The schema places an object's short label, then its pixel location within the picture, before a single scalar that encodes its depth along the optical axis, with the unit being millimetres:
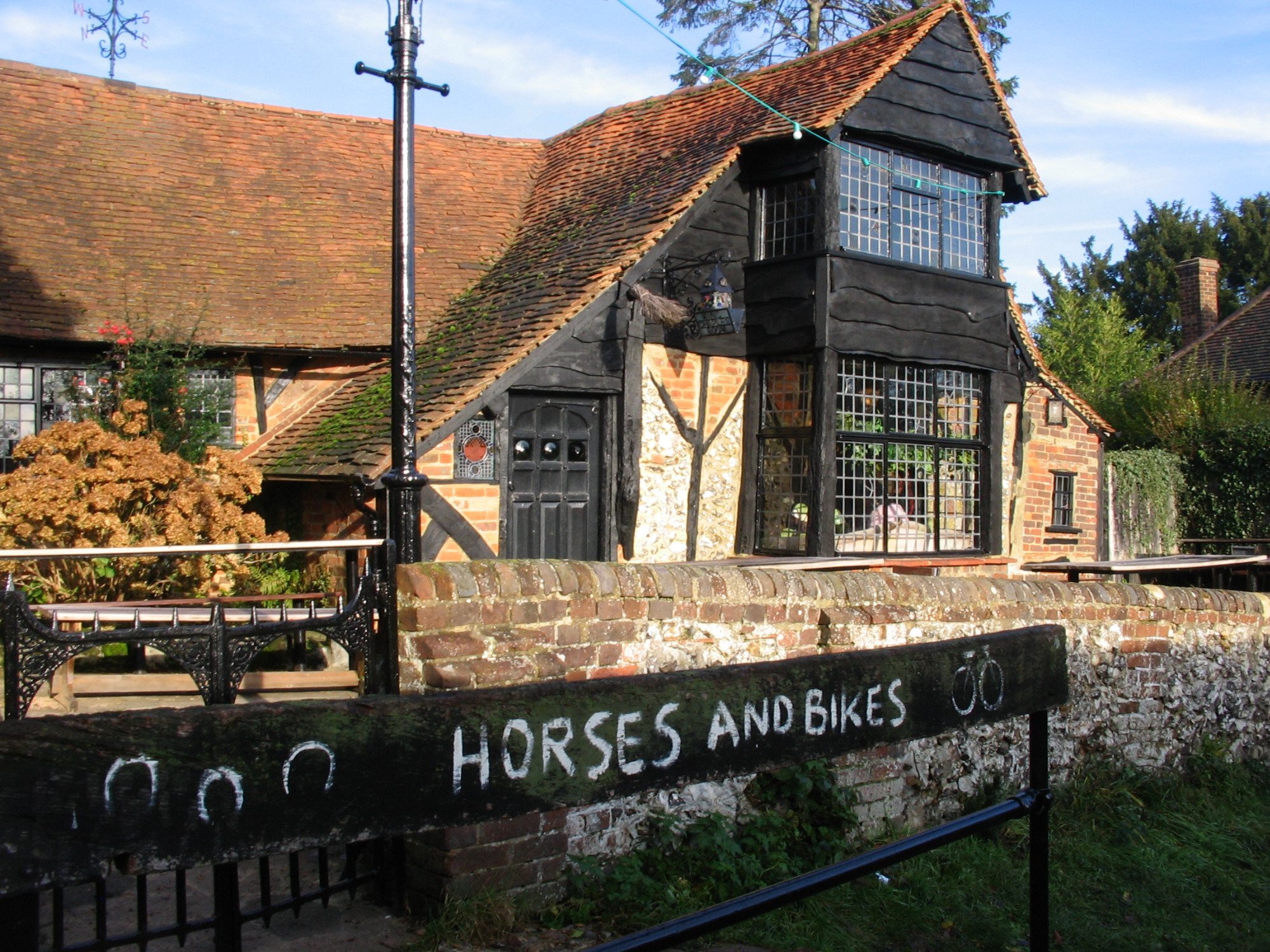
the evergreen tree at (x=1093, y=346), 27016
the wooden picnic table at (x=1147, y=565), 10438
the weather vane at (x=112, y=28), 16125
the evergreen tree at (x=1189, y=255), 34031
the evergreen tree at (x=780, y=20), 23516
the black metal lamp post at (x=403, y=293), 5574
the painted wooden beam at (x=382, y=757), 1393
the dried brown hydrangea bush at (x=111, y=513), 8492
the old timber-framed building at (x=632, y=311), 10977
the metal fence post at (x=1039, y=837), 2682
